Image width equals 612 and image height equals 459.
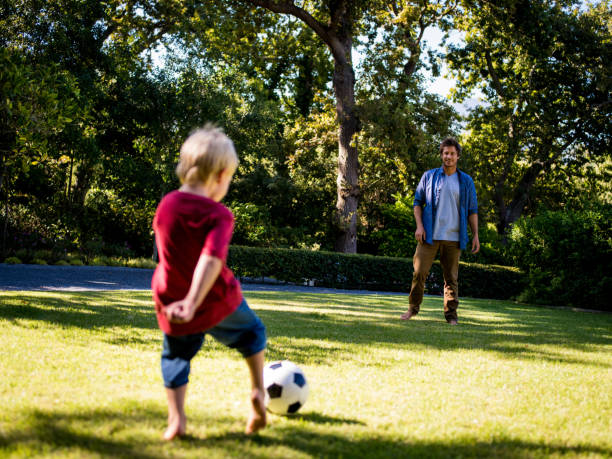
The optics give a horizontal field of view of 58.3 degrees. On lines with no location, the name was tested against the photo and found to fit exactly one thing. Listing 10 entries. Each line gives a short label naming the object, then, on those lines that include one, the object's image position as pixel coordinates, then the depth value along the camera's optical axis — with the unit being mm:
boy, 2385
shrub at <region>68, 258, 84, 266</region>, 16422
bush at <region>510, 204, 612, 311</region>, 12797
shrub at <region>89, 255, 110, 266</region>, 16922
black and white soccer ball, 2951
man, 7023
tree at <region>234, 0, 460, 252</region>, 20250
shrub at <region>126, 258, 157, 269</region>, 17469
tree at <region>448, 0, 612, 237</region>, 21031
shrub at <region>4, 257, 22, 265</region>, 14992
